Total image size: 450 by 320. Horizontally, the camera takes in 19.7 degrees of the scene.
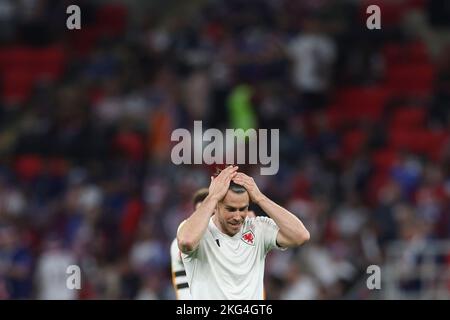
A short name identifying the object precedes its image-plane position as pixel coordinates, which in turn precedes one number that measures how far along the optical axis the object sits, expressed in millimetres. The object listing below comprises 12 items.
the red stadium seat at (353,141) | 19141
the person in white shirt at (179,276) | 10002
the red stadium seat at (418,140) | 18938
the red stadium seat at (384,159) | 18562
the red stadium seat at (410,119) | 19469
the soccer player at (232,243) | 8445
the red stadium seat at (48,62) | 22406
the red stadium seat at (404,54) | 21109
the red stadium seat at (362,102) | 20422
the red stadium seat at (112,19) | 23016
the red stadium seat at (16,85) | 22148
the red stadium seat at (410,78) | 20655
